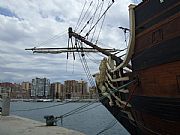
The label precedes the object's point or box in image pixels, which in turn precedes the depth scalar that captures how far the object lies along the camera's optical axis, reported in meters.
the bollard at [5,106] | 11.18
